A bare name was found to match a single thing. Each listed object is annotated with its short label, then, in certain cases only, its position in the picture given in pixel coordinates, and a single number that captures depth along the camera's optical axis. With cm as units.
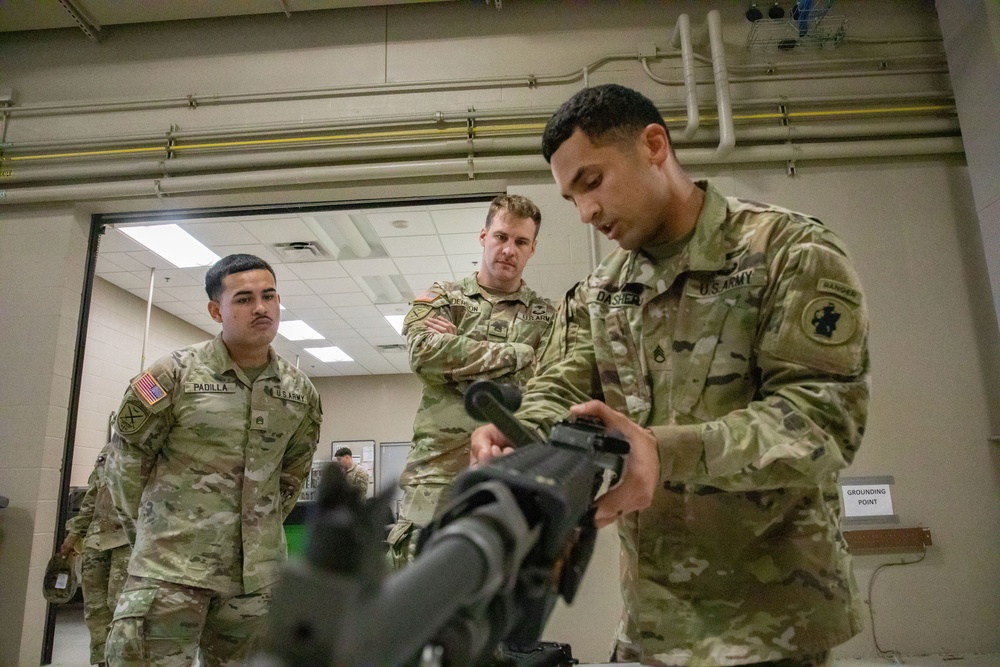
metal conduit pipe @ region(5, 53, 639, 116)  369
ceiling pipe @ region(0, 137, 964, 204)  344
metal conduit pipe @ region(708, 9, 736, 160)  334
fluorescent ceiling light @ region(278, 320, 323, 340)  878
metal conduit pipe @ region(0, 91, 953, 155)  352
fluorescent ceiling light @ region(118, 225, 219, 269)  559
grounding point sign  305
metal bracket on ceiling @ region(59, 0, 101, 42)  376
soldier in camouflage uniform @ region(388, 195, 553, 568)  216
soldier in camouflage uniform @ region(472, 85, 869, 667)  81
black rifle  28
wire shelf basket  354
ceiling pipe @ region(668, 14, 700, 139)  339
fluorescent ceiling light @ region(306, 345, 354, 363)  1030
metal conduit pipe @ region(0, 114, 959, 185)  346
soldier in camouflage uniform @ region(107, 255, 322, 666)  183
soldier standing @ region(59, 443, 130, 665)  303
